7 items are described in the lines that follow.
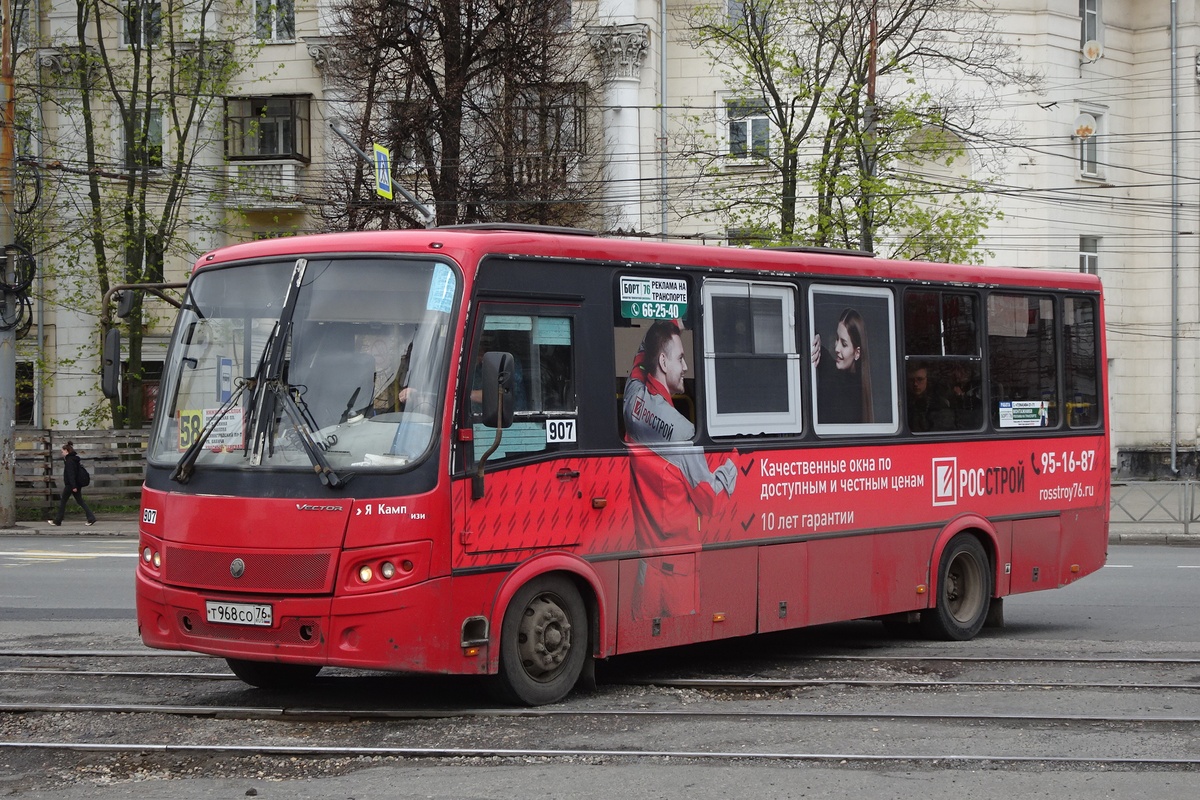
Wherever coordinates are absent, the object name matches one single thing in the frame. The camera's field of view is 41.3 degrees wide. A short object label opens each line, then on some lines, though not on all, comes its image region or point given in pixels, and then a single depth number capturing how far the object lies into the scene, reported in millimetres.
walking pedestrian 30297
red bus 8797
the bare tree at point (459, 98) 31312
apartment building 38250
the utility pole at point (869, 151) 29172
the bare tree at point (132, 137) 35625
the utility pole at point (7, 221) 28938
